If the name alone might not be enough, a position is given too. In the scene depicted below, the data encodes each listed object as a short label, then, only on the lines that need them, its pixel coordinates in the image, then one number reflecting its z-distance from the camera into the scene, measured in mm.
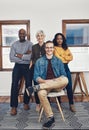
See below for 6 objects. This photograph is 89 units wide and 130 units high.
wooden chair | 2682
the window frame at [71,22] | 4076
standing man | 3058
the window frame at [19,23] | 4091
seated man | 2594
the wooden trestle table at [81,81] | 3885
